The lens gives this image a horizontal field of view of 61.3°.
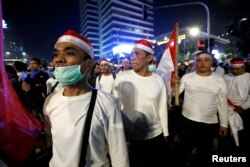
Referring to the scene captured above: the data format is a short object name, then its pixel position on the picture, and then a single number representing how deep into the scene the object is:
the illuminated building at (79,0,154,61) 109.62
